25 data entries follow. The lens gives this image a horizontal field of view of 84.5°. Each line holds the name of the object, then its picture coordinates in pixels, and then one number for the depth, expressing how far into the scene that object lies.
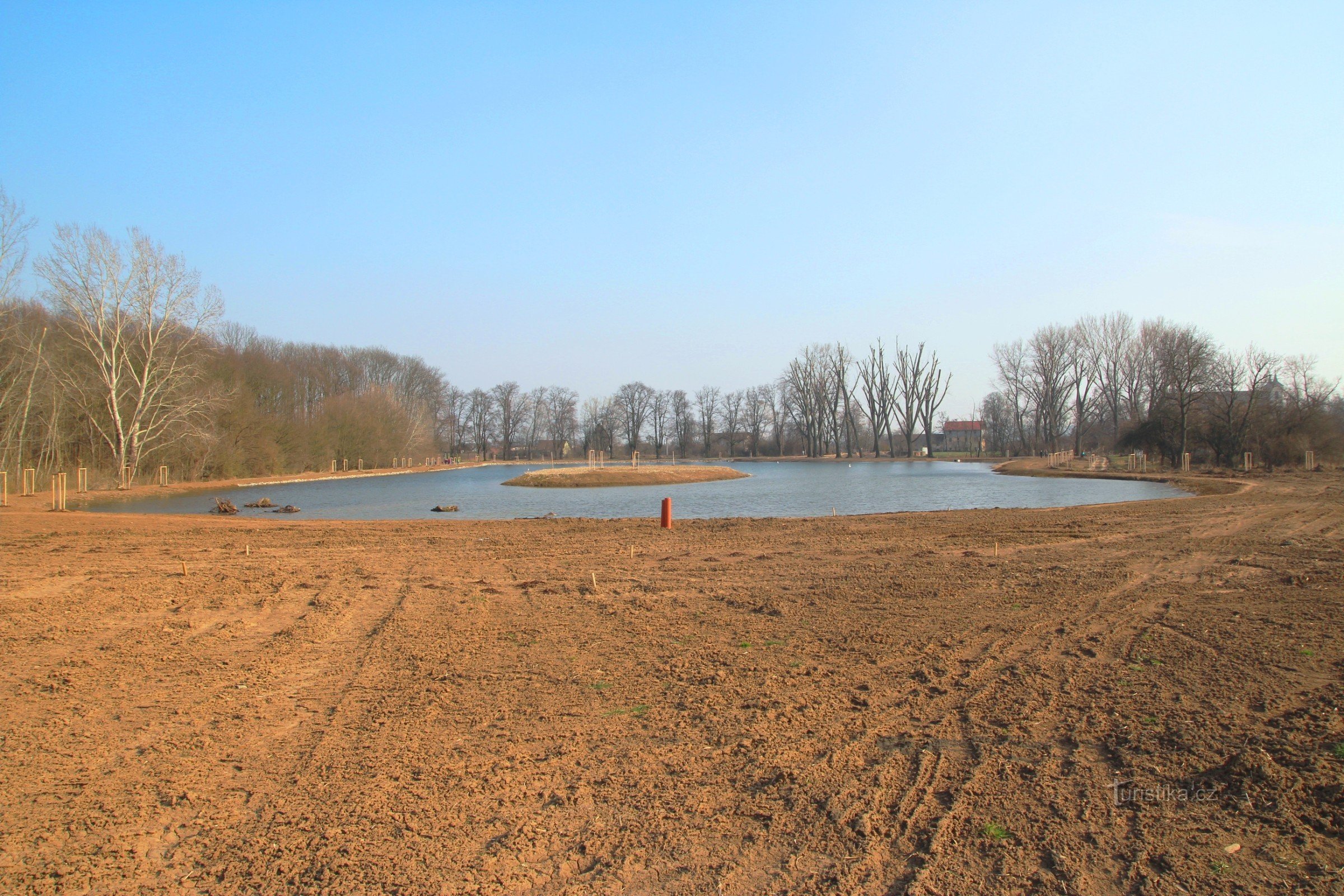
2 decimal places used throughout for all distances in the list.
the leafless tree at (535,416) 117.88
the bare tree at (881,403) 96.62
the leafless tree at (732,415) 118.81
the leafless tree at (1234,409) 43.97
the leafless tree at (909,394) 94.12
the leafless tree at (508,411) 115.50
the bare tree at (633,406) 119.56
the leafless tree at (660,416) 120.69
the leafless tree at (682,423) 121.56
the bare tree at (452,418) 106.31
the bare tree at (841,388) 100.19
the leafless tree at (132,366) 37.09
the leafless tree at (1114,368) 75.56
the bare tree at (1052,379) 78.31
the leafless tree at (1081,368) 76.94
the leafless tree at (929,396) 92.71
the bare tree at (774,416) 113.69
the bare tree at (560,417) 119.75
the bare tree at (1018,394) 83.56
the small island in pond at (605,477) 47.91
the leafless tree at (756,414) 115.62
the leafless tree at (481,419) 116.25
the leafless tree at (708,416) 121.06
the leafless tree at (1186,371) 46.50
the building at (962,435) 141.50
